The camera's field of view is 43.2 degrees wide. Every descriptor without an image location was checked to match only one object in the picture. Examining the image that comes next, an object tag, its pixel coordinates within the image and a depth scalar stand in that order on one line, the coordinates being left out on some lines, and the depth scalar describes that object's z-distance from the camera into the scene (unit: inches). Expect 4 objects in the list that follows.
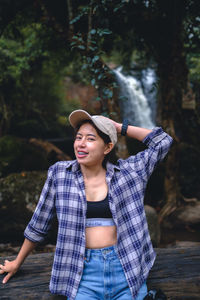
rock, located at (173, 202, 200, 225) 219.5
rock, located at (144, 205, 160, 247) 179.9
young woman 69.3
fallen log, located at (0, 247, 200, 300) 79.7
